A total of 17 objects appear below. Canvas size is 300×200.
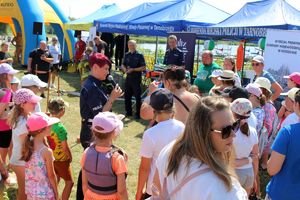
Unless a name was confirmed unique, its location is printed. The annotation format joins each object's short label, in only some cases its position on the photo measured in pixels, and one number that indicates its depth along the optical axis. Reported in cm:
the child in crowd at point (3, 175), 392
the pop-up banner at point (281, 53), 661
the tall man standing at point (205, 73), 717
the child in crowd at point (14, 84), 547
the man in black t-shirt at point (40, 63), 1039
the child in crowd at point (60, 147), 402
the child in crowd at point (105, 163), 305
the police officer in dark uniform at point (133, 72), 936
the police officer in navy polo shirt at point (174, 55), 884
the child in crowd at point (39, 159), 344
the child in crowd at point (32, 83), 477
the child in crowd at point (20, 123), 395
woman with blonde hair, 166
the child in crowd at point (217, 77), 569
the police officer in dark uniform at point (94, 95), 392
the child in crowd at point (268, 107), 505
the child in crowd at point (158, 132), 294
